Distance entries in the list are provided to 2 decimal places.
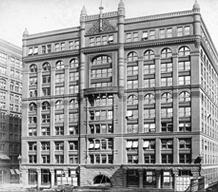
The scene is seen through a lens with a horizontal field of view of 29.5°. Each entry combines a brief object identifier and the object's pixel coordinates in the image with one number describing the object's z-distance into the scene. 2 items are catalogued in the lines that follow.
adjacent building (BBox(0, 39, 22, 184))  97.12
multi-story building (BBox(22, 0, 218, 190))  69.69
